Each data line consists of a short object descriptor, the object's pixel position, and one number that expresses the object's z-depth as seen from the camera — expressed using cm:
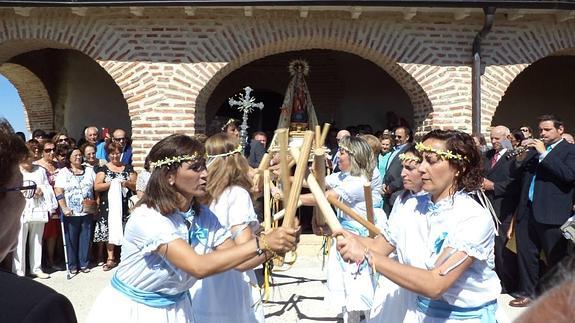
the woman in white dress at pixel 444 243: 242
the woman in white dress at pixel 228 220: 366
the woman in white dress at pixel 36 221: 677
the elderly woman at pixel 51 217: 721
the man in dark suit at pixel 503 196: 608
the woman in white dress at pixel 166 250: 250
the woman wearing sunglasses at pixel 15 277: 110
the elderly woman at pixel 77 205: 703
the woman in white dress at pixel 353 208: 474
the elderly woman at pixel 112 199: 715
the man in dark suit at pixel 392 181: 677
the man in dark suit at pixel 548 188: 546
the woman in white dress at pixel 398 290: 311
